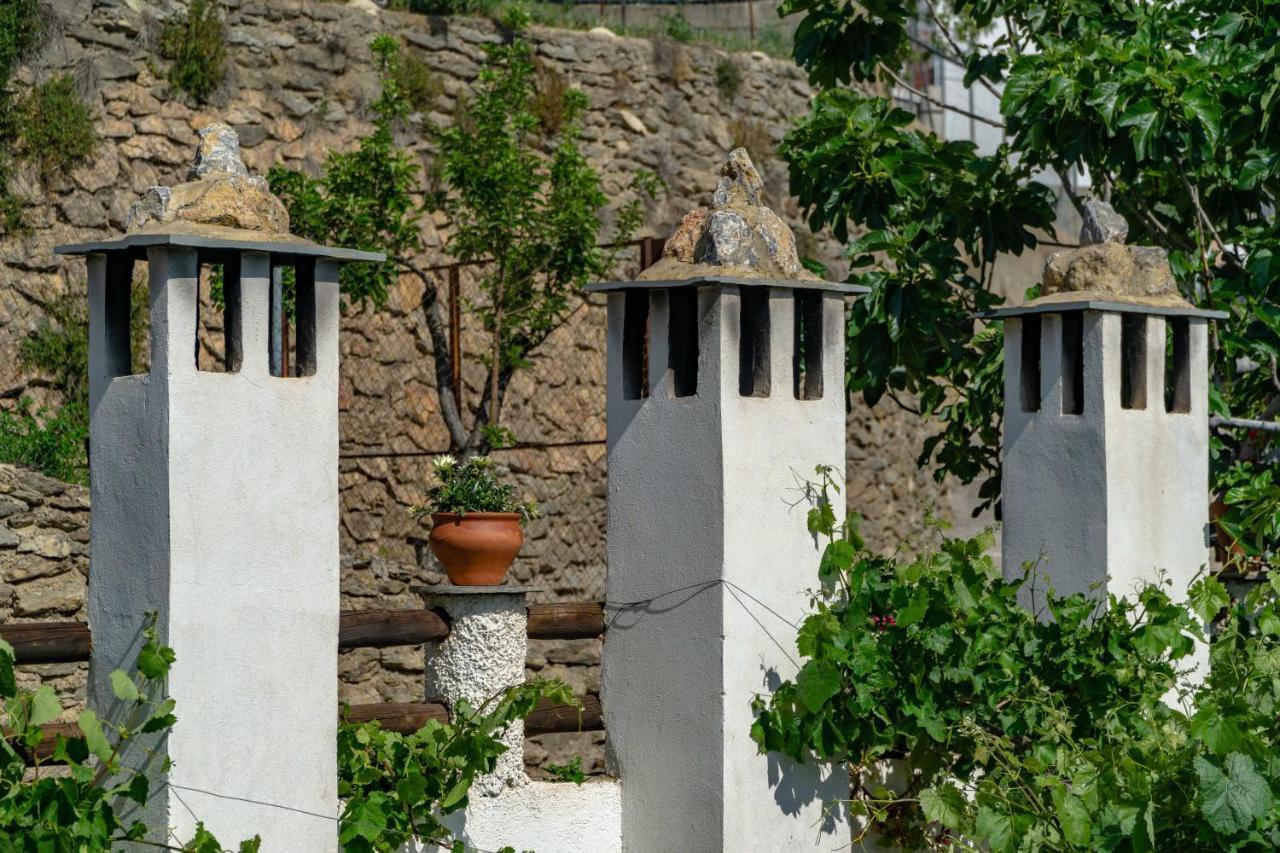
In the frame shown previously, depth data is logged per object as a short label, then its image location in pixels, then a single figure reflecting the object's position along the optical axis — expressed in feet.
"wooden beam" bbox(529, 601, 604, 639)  32.60
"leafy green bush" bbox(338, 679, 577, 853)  27.66
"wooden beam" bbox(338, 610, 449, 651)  30.63
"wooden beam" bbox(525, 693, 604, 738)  32.45
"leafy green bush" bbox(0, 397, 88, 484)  62.18
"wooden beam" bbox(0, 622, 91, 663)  26.99
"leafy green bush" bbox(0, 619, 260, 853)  23.57
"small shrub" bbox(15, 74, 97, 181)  69.62
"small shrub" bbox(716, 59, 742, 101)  94.94
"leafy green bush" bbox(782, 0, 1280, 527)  44.50
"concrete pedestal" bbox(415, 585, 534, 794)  31.35
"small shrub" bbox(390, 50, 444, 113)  80.23
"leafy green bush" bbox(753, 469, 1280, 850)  28.99
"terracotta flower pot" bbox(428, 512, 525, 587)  32.94
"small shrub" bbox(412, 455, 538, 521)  34.01
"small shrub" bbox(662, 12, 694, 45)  94.38
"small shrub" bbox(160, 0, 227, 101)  74.23
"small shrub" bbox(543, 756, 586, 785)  33.02
